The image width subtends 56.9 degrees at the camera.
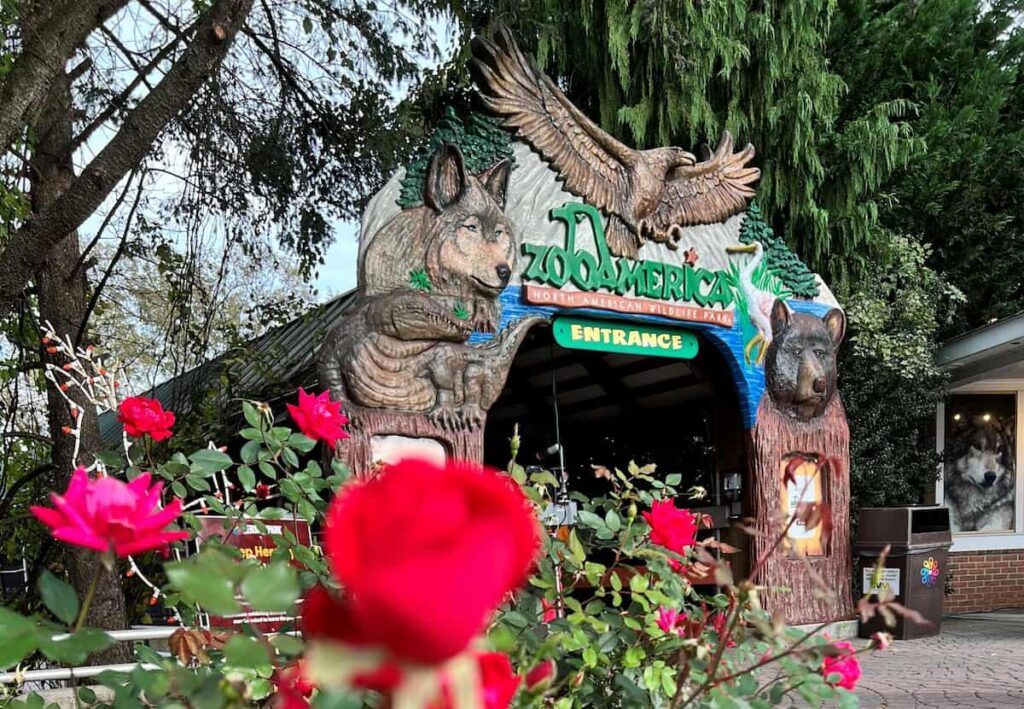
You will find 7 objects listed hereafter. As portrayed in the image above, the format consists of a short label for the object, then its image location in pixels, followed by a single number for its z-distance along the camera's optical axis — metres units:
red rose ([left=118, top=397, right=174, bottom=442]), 1.92
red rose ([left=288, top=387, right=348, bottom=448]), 1.81
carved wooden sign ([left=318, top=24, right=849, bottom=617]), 5.85
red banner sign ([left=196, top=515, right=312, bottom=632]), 2.99
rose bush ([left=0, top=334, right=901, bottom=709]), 0.35
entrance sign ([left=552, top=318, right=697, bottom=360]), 6.65
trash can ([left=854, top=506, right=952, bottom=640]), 8.33
